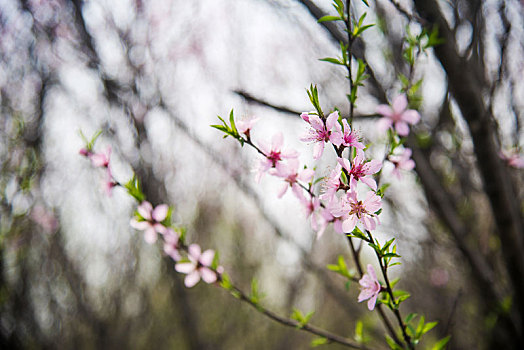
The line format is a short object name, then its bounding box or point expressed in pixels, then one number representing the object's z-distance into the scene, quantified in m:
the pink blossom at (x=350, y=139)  0.79
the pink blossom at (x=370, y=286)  0.81
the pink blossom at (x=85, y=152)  0.92
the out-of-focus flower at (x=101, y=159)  0.92
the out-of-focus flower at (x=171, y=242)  0.92
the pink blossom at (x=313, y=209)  0.84
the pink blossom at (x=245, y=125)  0.83
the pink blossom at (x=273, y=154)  0.83
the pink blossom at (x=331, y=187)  0.79
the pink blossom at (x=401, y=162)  0.87
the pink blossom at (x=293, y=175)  0.82
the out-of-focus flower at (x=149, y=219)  0.91
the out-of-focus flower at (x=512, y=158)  1.03
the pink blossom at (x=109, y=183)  0.92
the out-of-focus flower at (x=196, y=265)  0.91
